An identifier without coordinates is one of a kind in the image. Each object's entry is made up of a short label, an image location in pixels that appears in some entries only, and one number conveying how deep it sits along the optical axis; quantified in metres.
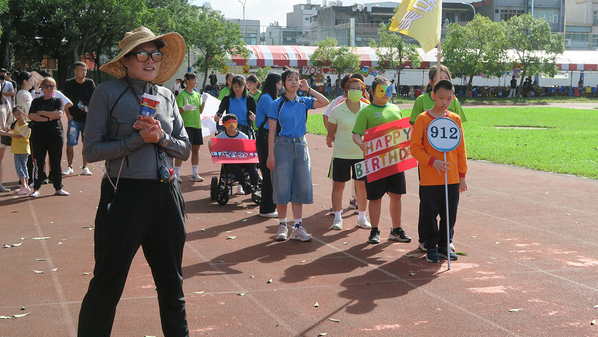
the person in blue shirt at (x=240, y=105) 10.74
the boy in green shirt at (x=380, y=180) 7.27
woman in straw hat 3.51
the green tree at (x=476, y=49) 53.19
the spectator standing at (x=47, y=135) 10.03
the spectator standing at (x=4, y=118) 10.35
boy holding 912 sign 6.39
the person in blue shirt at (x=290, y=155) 7.23
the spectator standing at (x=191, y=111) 11.61
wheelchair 9.61
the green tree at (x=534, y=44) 54.19
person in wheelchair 9.74
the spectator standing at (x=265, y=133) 8.14
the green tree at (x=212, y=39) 56.44
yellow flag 8.34
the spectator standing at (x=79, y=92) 11.13
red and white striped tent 60.91
